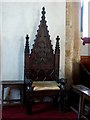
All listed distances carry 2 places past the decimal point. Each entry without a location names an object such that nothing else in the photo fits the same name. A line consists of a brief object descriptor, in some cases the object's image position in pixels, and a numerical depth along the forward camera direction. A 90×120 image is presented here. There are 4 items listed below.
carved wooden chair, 2.36
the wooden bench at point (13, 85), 2.23
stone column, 2.49
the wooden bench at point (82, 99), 1.92
